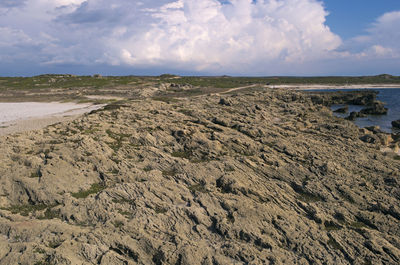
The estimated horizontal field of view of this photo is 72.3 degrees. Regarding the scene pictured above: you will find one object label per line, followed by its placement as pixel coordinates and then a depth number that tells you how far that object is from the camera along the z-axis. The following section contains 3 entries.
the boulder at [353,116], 64.31
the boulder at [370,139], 32.07
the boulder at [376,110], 73.50
